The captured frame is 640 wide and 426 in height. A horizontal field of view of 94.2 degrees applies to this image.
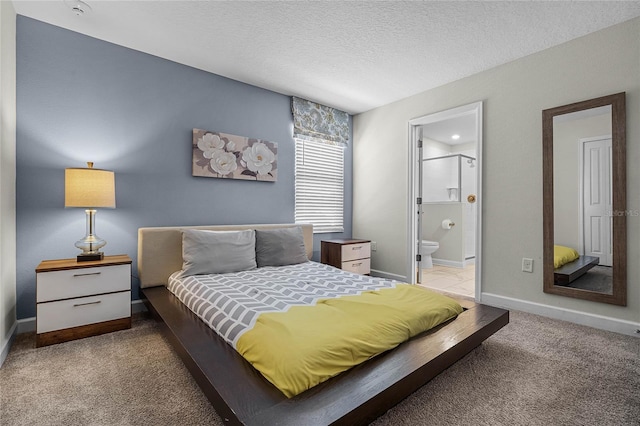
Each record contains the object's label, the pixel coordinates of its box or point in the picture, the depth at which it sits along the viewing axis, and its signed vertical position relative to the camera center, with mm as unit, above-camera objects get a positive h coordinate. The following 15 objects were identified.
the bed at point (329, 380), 1089 -723
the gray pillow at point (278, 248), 3107 -375
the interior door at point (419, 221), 4051 -116
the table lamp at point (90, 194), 2277 +148
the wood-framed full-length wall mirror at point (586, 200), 2479 +112
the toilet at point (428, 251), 5188 -674
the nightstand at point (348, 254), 3865 -562
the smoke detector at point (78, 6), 2225 +1578
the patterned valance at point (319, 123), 4031 +1295
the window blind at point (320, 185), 4180 +406
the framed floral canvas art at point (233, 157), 3246 +657
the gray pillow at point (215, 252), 2695 -373
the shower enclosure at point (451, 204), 5477 +155
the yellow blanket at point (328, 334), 1232 -599
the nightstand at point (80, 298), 2129 -649
